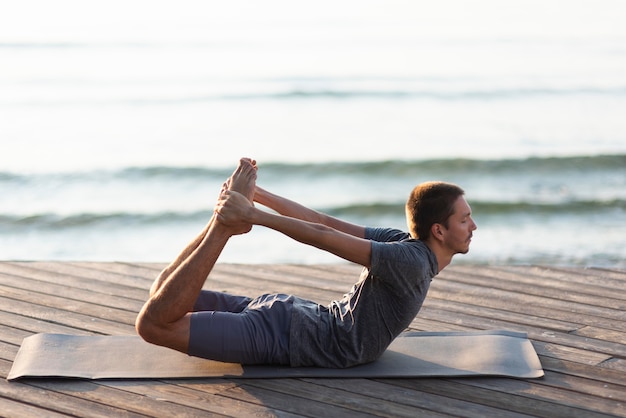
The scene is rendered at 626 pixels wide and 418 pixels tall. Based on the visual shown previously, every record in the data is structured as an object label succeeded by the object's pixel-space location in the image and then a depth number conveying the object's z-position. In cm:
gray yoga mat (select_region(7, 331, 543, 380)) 600
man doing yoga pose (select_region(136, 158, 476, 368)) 567
